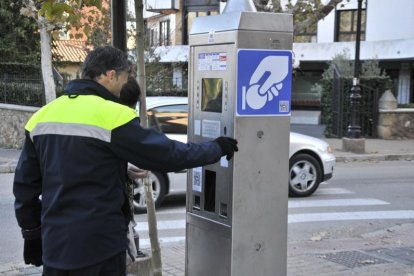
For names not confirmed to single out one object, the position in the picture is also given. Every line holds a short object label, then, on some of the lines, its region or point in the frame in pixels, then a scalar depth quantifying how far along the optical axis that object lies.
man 2.83
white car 8.28
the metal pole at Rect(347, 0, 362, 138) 15.79
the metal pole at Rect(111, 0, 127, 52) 4.55
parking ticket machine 3.46
